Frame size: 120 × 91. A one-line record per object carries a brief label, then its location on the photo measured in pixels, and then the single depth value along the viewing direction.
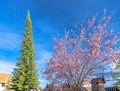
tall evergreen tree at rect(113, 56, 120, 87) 6.22
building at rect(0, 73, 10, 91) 19.47
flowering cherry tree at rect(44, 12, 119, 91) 4.76
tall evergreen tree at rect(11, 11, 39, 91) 14.23
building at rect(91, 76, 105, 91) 10.01
